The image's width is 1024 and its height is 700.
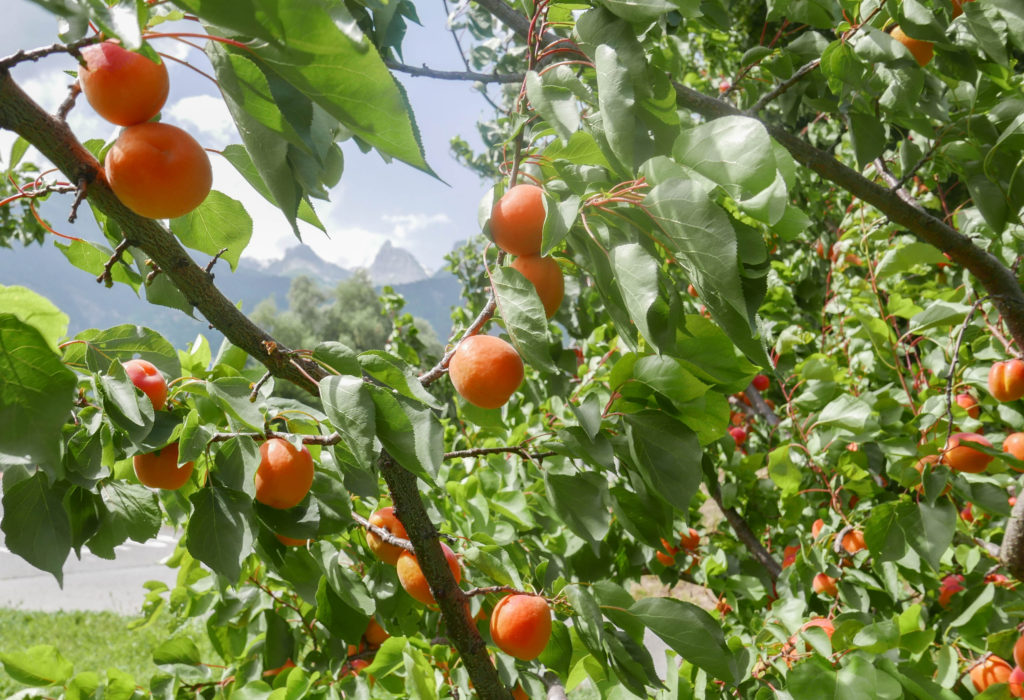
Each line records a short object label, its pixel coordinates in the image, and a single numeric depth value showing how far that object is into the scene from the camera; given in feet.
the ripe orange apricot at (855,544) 4.36
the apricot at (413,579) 2.45
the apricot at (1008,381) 3.61
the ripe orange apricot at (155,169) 1.45
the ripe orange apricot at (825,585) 4.45
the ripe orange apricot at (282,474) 2.07
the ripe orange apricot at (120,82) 1.37
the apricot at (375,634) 3.46
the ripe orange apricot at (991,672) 3.41
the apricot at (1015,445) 3.91
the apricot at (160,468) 2.06
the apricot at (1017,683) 3.04
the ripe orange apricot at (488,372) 1.81
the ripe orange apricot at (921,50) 3.03
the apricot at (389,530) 2.67
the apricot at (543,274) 1.81
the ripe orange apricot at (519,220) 1.72
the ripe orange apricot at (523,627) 2.10
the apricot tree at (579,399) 1.30
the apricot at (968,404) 4.36
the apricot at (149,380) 2.06
